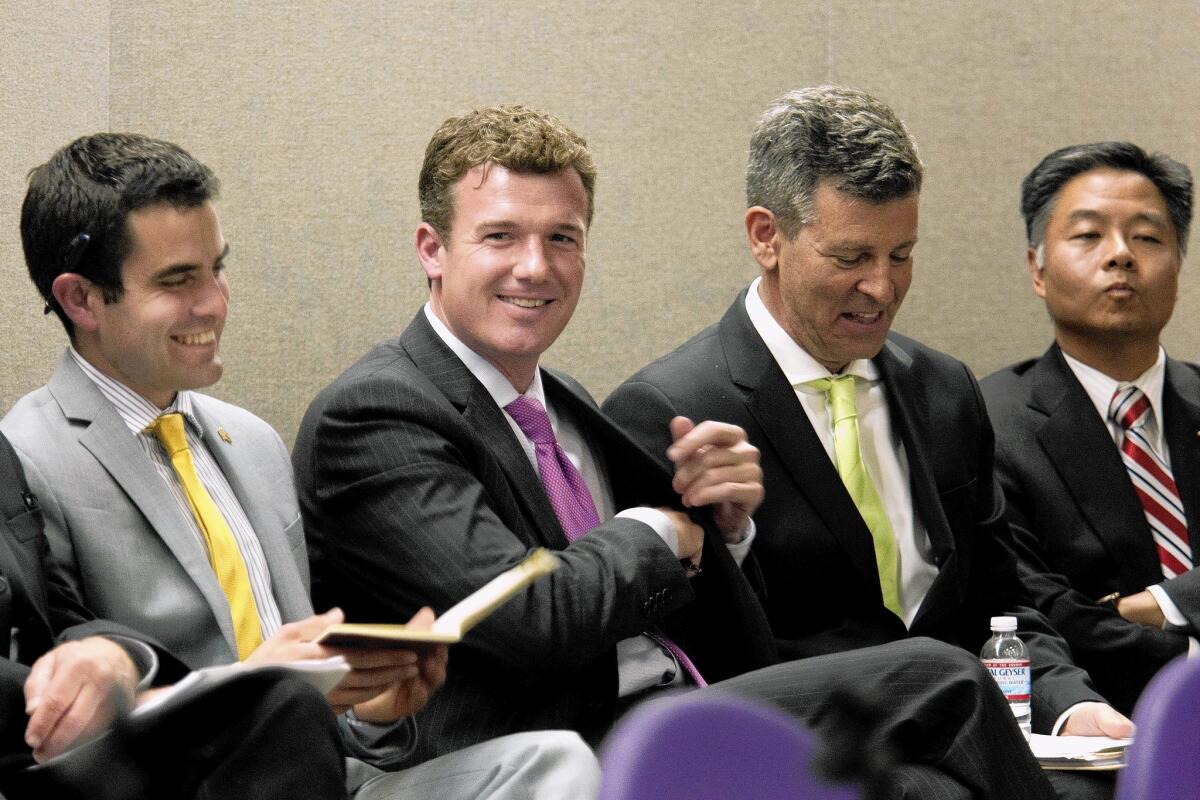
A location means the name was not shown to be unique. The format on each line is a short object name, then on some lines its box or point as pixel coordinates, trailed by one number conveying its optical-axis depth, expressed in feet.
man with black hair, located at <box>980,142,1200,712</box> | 22.68
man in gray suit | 14.75
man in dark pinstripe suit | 15.44
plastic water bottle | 20.03
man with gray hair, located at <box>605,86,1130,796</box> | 19.63
